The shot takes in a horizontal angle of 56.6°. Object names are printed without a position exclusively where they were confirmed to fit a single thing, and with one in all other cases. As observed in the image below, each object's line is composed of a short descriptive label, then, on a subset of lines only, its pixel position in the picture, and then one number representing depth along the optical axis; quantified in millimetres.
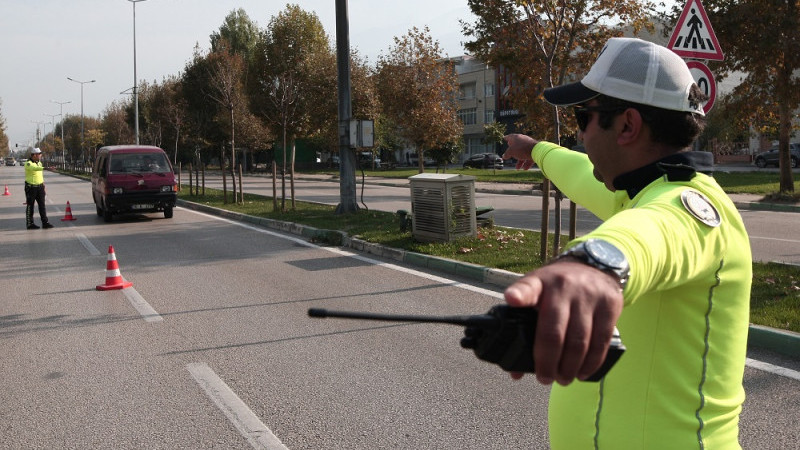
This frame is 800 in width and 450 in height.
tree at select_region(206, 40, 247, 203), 23450
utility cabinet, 11734
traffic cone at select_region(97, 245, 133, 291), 9203
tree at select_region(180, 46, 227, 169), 43406
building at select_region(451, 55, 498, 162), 77062
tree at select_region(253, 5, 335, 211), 20922
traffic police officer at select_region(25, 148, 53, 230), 17422
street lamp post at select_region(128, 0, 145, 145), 42625
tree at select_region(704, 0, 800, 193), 18078
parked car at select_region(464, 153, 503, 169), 57406
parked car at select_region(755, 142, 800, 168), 41375
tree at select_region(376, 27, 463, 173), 34594
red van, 18672
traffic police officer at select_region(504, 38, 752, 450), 1491
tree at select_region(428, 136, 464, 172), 46719
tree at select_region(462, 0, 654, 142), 10391
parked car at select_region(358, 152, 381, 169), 66525
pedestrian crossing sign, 8203
